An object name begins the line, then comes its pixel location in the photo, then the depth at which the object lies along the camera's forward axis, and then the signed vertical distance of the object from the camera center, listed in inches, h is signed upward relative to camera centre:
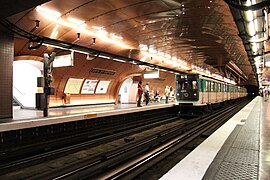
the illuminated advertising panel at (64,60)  384.5 +61.6
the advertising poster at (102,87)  706.2 +18.8
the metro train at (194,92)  550.6 -0.9
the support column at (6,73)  313.0 +30.0
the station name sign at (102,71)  631.3 +67.4
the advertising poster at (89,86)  647.9 +20.3
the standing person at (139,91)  533.7 +1.8
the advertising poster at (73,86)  596.1 +19.5
